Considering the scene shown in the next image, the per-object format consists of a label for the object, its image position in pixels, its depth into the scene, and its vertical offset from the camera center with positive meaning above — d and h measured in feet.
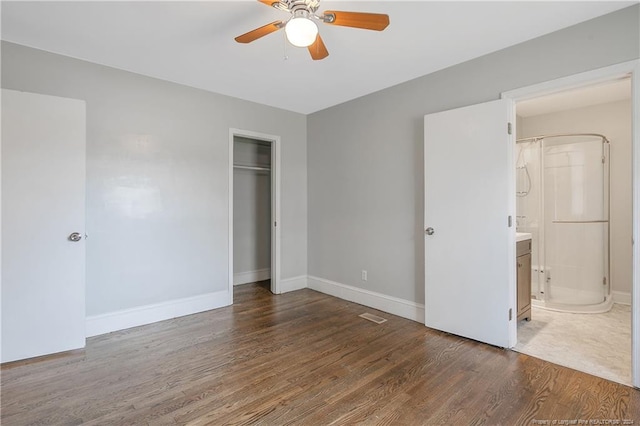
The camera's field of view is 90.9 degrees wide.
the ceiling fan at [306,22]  5.92 +3.84
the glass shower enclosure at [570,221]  12.52 -0.39
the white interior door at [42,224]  8.24 -0.34
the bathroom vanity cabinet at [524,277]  10.26 -2.19
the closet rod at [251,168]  15.51 +2.26
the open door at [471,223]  8.92 -0.33
